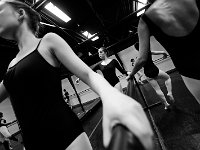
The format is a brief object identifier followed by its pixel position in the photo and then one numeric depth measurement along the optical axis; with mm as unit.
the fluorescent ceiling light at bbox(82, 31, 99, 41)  8662
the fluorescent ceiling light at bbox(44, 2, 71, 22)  5727
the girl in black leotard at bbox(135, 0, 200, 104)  1169
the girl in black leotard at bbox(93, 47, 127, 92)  3896
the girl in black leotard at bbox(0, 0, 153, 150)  807
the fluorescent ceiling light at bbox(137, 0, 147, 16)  7275
